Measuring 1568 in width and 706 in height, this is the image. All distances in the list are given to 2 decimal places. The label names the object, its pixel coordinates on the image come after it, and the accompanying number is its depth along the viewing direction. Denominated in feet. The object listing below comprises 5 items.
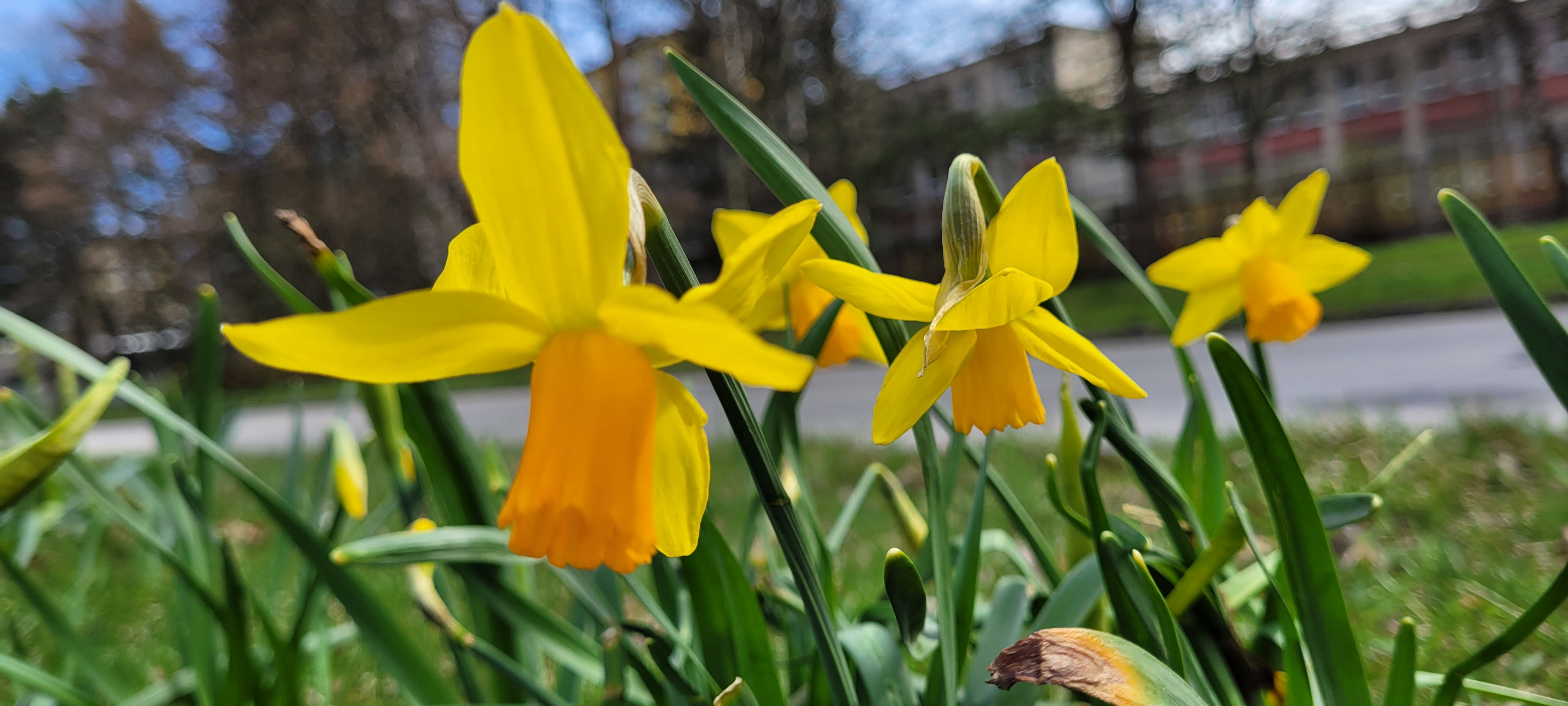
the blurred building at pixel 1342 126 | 30.74
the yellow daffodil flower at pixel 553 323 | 0.49
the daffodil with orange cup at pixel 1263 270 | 0.97
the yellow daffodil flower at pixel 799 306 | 0.78
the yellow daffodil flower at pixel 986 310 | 0.59
